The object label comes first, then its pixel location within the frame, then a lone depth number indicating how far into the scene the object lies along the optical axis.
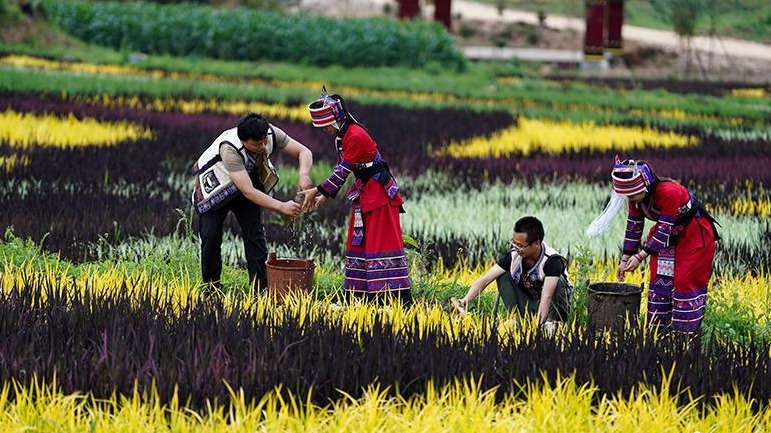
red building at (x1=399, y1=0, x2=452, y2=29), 74.56
